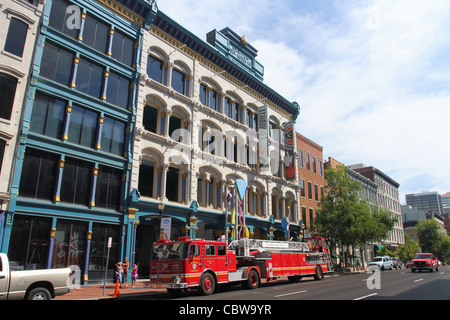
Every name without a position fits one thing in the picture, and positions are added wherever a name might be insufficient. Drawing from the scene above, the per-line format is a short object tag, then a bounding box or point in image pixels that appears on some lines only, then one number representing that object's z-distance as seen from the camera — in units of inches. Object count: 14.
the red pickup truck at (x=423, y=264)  1302.9
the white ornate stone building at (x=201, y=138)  1028.5
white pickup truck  443.8
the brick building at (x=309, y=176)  1752.0
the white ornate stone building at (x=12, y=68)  715.4
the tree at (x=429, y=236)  3331.7
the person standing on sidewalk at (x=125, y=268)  817.5
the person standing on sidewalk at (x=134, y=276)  812.3
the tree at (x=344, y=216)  1503.4
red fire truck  650.2
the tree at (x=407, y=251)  2549.2
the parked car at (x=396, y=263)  1889.8
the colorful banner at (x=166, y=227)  793.6
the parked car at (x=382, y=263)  1626.8
